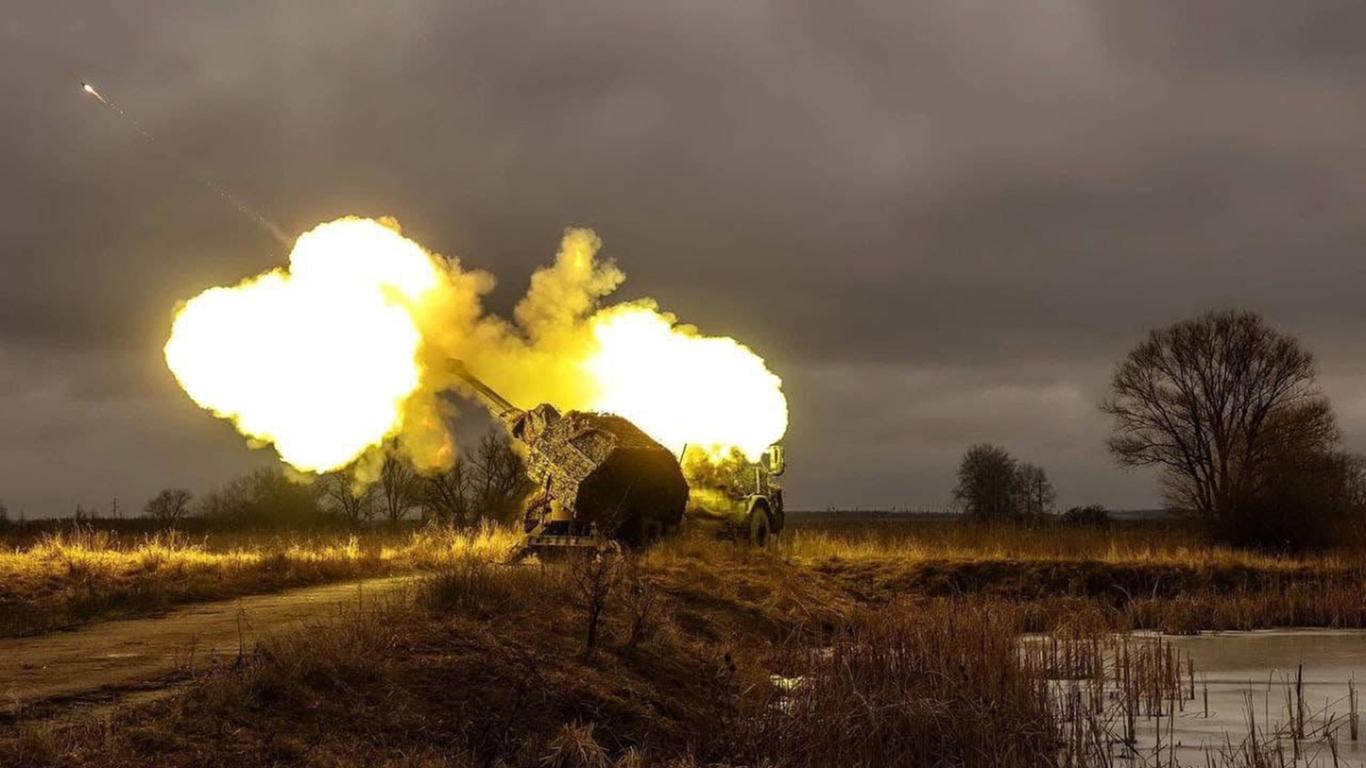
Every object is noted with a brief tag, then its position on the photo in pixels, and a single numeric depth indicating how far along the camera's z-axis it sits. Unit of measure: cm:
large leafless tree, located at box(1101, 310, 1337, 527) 5694
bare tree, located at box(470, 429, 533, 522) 5800
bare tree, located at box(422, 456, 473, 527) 5588
